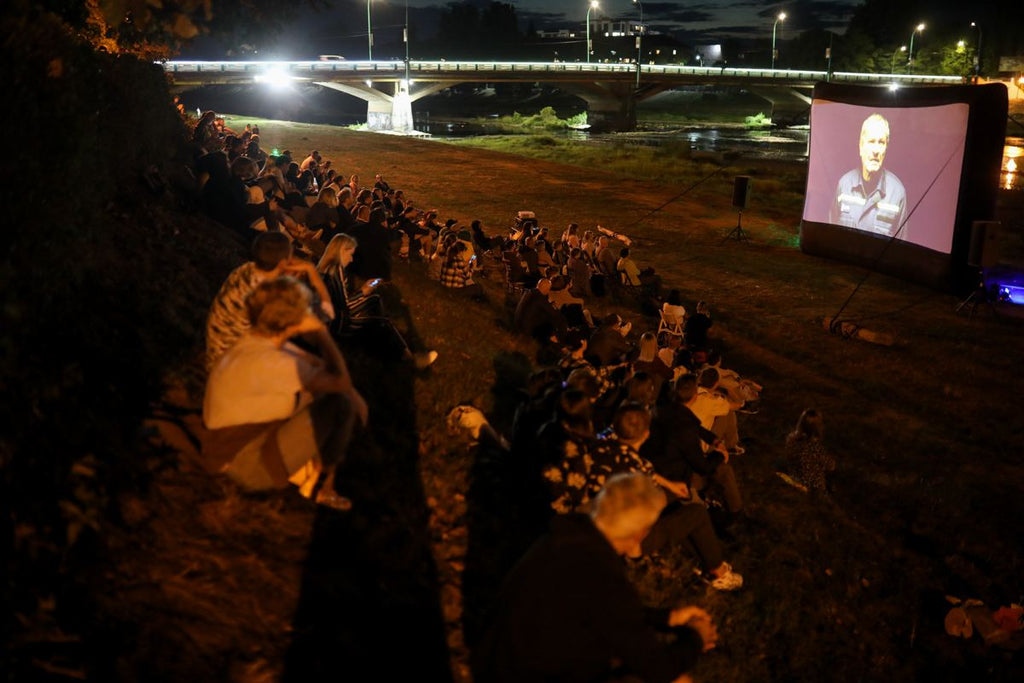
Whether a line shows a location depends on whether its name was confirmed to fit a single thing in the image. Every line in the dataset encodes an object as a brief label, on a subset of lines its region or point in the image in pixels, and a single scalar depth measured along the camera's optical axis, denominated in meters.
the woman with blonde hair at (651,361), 7.40
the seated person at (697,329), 9.82
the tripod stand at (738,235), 20.32
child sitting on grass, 6.74
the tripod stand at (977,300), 13.73
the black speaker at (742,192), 20.25
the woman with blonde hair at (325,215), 9.95
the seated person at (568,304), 9.88
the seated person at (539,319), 9.54
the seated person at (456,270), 11.13
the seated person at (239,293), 4.43
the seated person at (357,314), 6.54
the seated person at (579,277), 12.63
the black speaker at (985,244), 13.39
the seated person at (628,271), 13.59
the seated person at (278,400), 3.86
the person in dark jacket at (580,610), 2.79
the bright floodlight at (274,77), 58.56
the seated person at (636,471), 4.56
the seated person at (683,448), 5.25
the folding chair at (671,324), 10.10
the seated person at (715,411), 6.54
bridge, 60.11
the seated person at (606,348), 7.89
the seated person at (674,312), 10.10
